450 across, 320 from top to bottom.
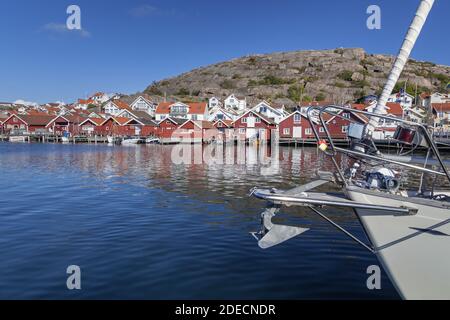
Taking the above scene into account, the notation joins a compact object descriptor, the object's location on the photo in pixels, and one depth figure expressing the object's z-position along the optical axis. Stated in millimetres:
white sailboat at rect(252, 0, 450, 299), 5781
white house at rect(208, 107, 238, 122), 87500
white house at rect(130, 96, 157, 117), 106562
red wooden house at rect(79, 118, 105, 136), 82812
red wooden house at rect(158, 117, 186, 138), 74875
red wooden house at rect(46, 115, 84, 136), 86438
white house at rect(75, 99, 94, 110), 141000
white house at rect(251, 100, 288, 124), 84850
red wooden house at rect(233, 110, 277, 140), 72875
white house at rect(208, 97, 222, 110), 109050
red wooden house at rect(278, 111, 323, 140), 69688
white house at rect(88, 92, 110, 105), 165000
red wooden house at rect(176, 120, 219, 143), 71125
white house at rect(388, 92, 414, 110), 89369
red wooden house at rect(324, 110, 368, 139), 64894
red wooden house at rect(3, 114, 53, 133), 89188
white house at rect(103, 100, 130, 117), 96700
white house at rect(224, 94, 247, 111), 109062
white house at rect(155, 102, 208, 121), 90250
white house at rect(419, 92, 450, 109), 81212
